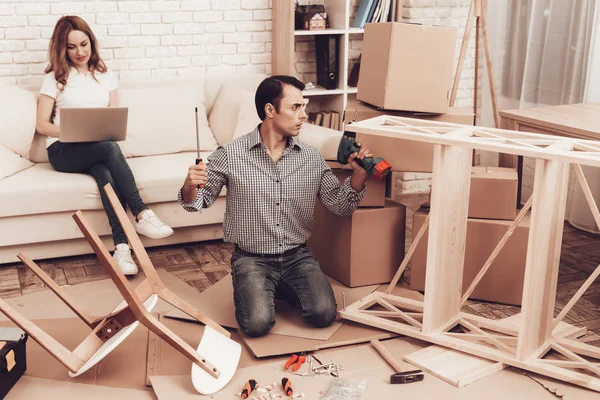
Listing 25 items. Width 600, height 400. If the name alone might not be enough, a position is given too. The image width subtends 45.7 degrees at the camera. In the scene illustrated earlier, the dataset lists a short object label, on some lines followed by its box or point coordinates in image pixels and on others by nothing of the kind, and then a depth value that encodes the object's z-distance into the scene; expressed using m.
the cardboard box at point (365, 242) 2.95
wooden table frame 2.23
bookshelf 4.05
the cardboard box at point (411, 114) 2.78
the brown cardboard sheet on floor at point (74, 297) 2.80
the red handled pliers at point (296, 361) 2.34
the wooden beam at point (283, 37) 4.01
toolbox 2.17
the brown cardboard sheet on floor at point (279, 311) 2.59
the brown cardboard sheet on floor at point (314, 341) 2.45
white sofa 3.21
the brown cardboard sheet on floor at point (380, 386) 2.19
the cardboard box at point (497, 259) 2.78
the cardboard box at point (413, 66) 2.65
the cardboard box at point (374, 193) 2.94
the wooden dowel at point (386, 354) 2.34
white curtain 3.74
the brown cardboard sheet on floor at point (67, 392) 2.21
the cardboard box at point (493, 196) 2.78
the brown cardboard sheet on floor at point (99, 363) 2.31
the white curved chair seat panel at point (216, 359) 2.21
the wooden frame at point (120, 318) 2.10
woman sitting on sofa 3.28
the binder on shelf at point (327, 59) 4.22
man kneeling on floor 2.62
